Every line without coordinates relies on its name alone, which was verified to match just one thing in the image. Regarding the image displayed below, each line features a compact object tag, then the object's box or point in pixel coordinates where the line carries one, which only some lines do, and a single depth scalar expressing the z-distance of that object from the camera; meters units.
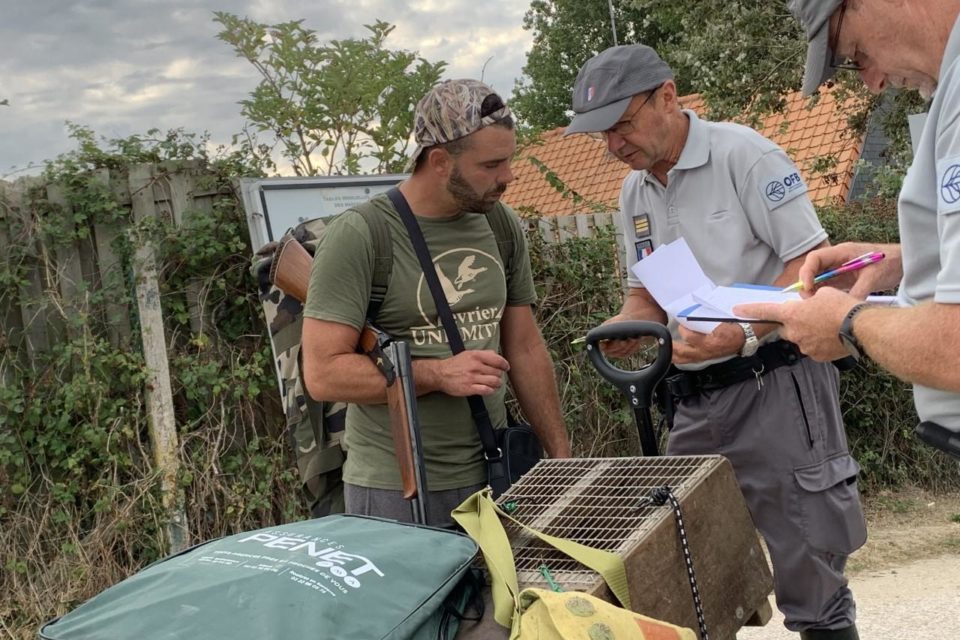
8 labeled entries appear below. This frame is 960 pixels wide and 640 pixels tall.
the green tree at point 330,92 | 5.26
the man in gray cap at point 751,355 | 2.87
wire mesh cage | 1.82
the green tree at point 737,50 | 10.74
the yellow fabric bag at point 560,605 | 1.60
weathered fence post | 4.78
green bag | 1.55
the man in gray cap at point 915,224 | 1.65
